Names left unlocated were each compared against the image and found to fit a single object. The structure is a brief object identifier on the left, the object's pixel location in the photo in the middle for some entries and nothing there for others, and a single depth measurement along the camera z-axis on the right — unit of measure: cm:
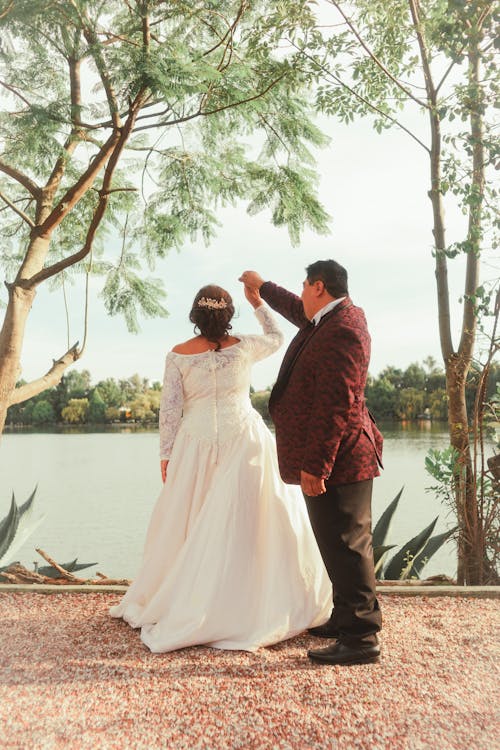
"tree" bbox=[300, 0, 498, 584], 433
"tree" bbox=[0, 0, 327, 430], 450
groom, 269
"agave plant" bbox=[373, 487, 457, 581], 466
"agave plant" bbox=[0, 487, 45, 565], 563
